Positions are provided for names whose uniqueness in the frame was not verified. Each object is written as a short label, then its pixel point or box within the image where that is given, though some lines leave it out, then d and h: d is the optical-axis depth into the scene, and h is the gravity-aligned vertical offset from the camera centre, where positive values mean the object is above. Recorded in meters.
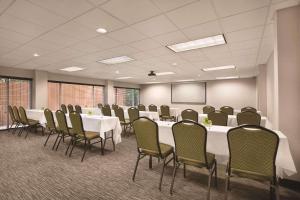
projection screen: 11.03 +0.59
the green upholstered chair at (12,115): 5.67 -0.51
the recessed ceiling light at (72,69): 6.67 +1.37
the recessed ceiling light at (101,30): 2.92 +1.30
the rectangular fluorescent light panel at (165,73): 8.02 +1.39
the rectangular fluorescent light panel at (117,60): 5.13 +1.37
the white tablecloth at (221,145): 1.91 -0.62
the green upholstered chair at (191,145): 1.95 -0.56
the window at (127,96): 11.89 +0.38
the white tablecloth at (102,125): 3.64 -0.57
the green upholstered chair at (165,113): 7.06 -0.53
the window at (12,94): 6.77 +0.29
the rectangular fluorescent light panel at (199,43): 3.47 +1.36
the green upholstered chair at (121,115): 5.50 -0.49
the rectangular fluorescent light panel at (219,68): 6.30 +1.36
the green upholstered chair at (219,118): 4.02 -0.43
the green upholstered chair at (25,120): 5.15 -0.65
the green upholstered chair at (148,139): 2.28 -0.56
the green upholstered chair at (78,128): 3.30 -0.57
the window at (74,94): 8.39 +0.38
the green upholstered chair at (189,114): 4.25 -0.37
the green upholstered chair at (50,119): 3.95 -0.47
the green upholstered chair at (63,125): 3.58 -0.54
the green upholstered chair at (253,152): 1.60 -0.54
